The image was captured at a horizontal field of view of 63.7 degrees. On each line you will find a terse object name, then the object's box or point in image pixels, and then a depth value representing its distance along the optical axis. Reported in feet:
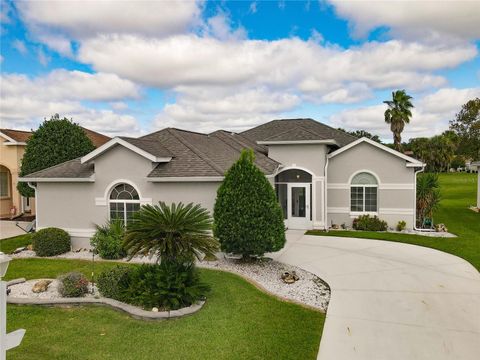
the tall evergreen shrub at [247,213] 39.34
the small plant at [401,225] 64.54
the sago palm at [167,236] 30.27
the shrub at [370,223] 64.85
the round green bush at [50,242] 48.39
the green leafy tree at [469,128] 109.40
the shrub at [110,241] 45.62
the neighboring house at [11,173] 85.76
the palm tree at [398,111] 119.34
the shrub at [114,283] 30.27
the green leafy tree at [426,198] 67.26
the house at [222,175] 48.67
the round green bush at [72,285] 30.91
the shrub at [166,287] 28.71
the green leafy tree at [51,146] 72.38
